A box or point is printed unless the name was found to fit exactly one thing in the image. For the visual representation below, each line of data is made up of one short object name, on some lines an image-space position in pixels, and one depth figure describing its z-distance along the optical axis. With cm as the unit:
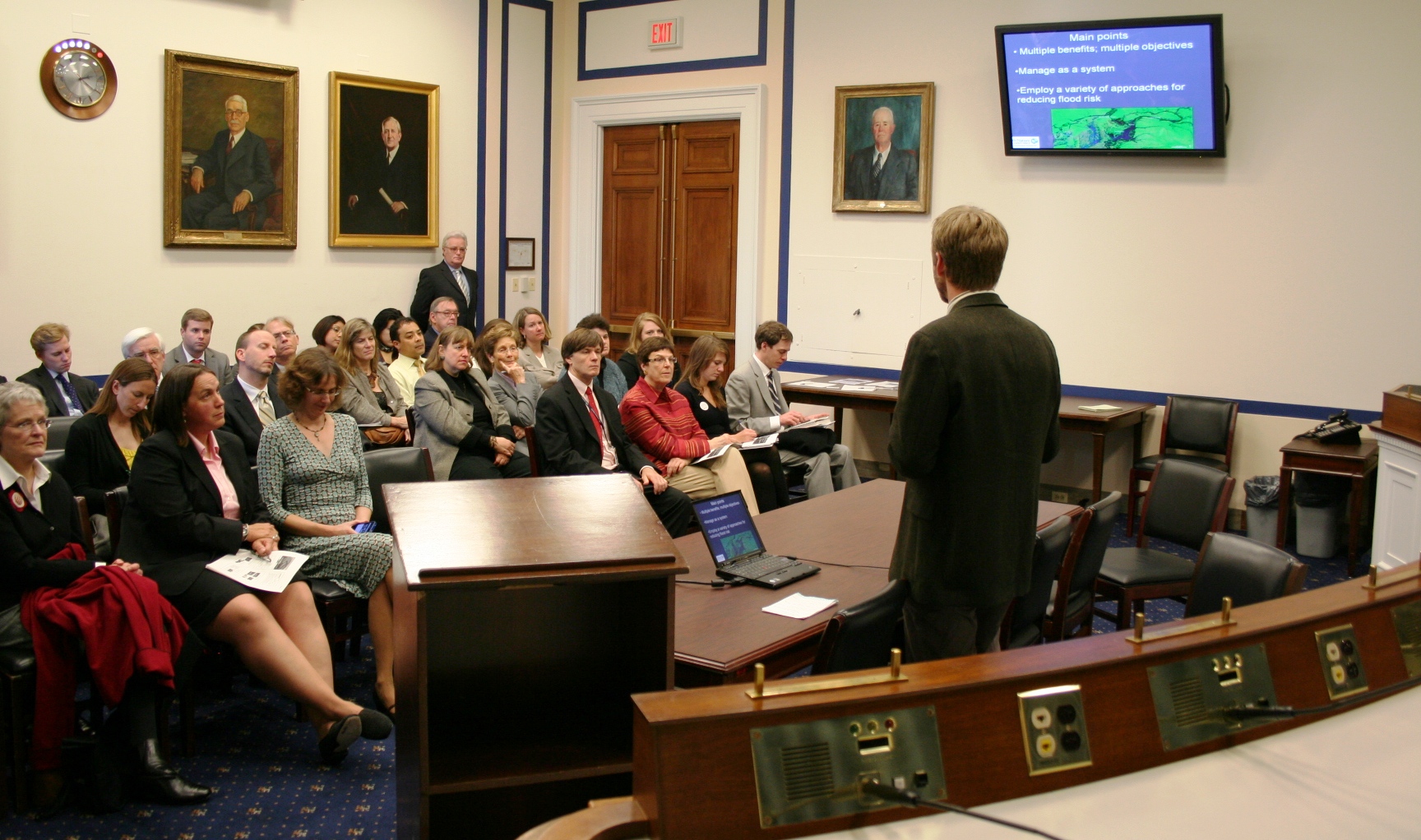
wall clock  648
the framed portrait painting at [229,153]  704
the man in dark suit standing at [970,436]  253
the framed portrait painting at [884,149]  760
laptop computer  334
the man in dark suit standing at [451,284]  826
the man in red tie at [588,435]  523
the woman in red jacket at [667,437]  554
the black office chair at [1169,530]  444
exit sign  858
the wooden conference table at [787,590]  273
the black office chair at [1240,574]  325
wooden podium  190
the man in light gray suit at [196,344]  632
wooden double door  867
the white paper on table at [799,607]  305
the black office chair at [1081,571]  386
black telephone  623
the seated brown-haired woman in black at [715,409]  597
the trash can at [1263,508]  648
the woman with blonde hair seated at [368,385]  580
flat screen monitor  648
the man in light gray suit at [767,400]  630
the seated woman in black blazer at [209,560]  363
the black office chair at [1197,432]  668
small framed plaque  903
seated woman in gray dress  408
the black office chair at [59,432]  474
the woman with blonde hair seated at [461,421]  557
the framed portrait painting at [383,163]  790
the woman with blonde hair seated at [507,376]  607
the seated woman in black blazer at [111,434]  418
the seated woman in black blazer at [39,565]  330
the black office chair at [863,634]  254
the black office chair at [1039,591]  340
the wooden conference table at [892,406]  649
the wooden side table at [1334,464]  594
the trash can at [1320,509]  628
